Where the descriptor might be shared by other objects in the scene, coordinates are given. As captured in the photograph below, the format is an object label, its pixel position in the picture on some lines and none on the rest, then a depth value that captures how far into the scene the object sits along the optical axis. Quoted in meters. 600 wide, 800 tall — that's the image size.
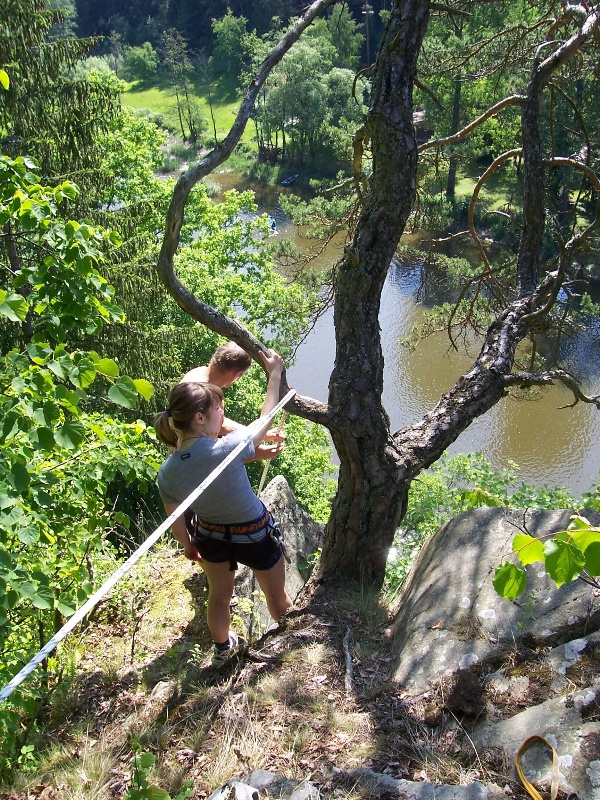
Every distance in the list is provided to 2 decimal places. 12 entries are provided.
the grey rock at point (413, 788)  2.16
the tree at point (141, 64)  55.38
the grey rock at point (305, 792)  2.28
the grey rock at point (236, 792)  2.19
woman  2.75
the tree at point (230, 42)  48.34
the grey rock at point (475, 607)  2.94
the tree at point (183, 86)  42.53
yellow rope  2.11
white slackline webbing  1.73
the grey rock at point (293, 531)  4.93
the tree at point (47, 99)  8.28
